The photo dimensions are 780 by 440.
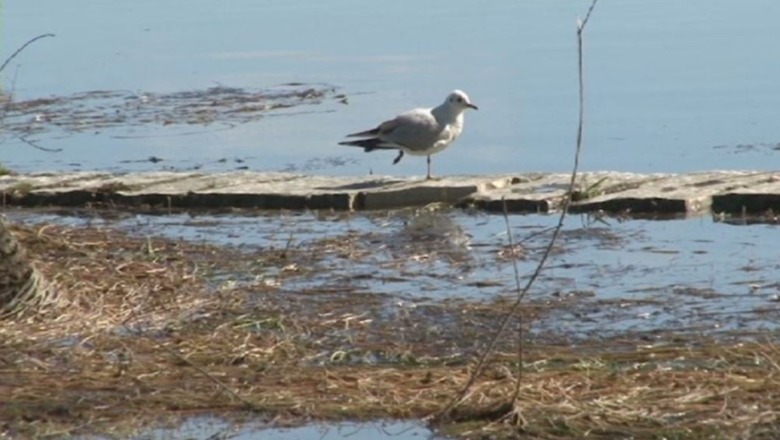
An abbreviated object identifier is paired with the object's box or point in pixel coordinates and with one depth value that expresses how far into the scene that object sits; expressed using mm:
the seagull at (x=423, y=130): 23703
